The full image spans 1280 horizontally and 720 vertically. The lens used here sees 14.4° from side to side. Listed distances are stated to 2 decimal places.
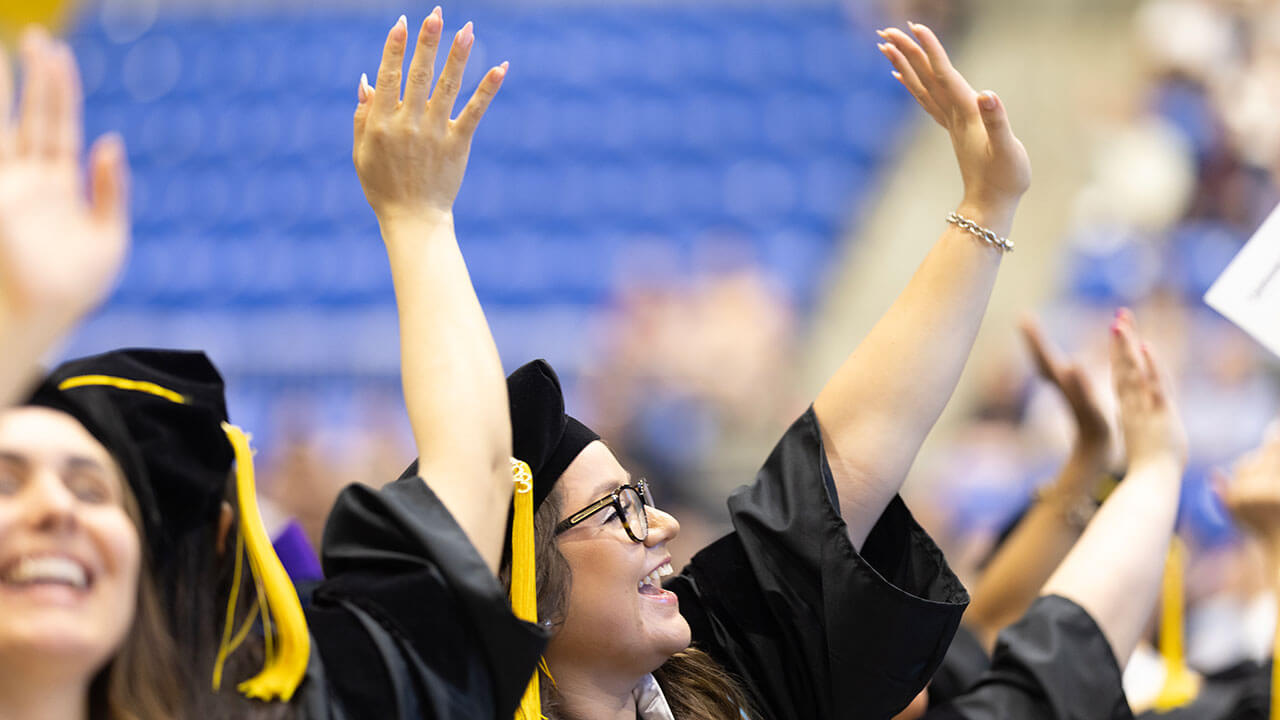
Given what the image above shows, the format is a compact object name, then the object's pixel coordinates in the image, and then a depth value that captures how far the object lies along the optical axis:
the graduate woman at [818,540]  4.55
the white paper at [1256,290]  4.68
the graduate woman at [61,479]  4.03
